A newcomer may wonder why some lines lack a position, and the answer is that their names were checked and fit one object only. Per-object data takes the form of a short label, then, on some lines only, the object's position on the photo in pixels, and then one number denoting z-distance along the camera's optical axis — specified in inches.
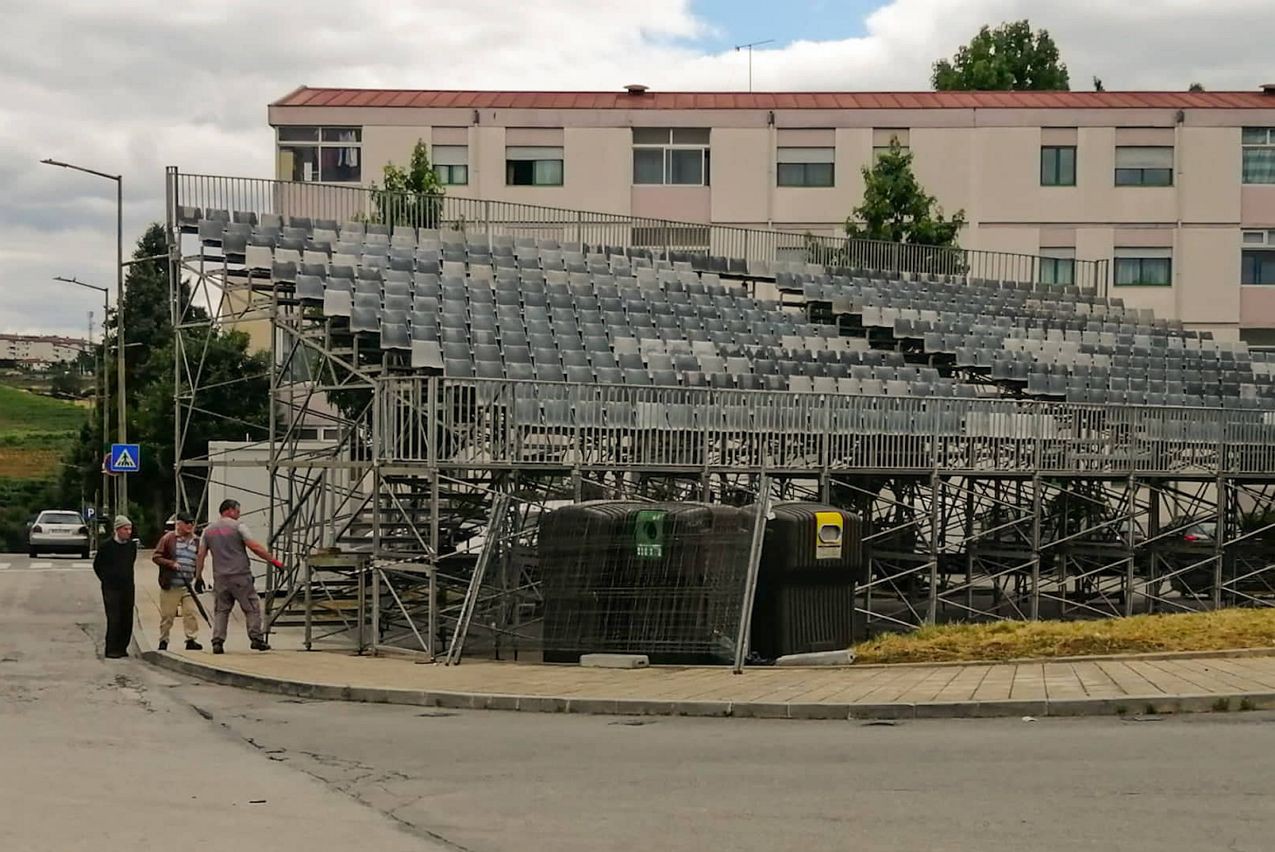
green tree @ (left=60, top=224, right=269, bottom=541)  2064.5
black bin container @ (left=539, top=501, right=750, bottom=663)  671.8
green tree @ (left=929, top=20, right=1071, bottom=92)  2795.3
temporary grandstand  778.2
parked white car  1902.1
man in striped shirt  757.3
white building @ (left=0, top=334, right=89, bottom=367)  6582.2
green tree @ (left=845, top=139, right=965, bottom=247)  1681.8
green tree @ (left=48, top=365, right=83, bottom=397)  4564.5
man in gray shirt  735.1
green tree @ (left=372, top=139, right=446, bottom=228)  1179.7
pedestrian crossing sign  1604.3
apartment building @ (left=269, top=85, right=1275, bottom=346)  1939.0
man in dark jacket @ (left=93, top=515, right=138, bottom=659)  762.2
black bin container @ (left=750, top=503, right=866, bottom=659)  681.6
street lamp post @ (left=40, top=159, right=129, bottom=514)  1682.5
